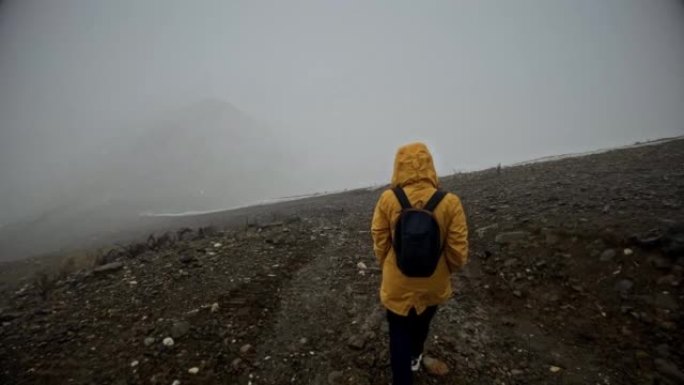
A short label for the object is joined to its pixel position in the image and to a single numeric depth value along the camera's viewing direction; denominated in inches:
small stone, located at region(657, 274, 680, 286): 199.6
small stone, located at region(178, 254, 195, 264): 327.6
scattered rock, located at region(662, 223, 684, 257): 212.1
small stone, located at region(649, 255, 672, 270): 209.9
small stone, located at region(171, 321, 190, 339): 216.2
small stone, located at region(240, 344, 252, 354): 205.7
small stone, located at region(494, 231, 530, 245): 301.3
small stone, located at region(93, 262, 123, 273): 316.2
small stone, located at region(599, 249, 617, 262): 233.9
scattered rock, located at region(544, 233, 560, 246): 275.6
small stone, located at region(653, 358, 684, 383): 157.3
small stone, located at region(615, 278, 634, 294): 208.9
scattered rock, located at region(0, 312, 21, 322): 245.1
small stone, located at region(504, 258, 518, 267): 275.3
